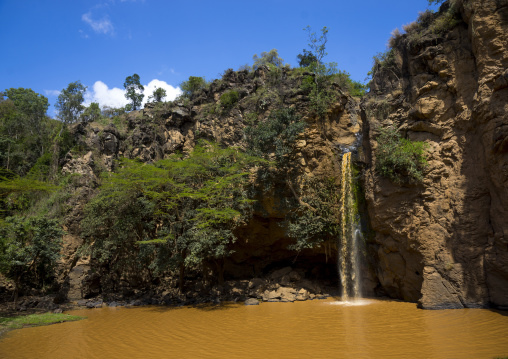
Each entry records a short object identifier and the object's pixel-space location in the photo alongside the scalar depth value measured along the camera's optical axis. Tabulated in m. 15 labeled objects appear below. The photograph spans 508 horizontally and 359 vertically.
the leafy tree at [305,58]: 30.33
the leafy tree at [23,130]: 30.77
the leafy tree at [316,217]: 16.95
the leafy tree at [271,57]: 35.09
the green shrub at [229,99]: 25.05
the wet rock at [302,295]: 16.45
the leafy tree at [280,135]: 17.95
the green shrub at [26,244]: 16.33
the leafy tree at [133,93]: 43.31
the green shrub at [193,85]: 31.91
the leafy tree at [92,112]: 40.62
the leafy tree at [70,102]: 40.62
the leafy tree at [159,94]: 35.09
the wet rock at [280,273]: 19.42
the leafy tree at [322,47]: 21.75
